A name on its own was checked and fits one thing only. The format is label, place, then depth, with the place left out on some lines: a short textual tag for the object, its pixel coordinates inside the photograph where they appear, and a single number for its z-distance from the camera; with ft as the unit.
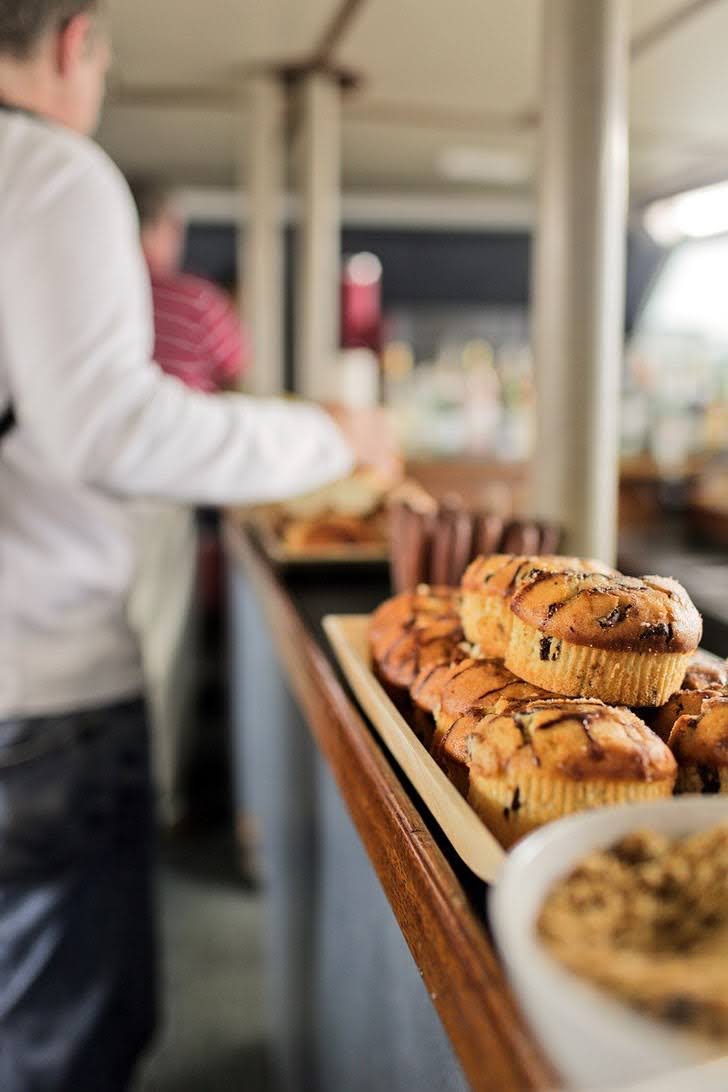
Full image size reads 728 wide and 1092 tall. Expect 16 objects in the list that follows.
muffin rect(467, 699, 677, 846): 2.26
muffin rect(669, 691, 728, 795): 2.43
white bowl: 1.44
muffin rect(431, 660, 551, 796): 2.73
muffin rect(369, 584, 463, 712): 3.49
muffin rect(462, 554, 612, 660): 3.09
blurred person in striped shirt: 9.89
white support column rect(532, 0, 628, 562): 5.24
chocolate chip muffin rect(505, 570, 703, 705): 2.67
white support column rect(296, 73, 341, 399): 12.55
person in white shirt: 4.60
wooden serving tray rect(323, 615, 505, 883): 2.28
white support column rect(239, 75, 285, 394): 13.12
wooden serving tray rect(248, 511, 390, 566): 6.84
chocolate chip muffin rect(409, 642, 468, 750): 3.17
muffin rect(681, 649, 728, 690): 2.91
